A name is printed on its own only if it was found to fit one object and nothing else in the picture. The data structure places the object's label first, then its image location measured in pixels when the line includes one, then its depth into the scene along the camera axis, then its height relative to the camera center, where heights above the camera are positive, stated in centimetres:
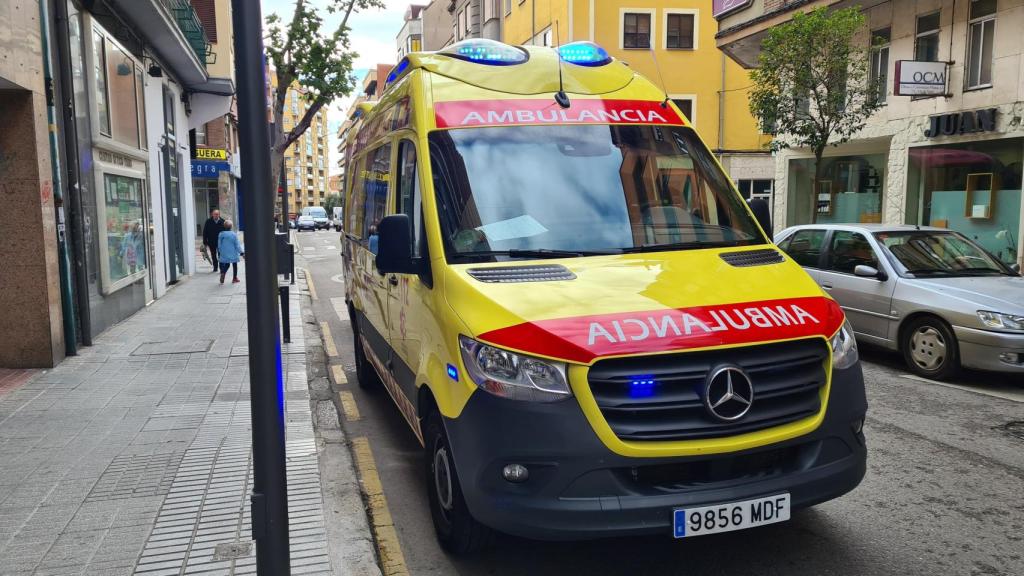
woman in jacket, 1792 -99
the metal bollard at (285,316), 952 -135
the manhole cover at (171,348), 938 -174
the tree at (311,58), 1766 +346
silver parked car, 733 -92
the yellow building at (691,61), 3281 +609
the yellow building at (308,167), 14100 +756
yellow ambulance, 321 -52
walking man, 2002 -67
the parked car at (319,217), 6418 -92
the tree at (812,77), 1469 +247
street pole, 273 -35
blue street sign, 3109 +151
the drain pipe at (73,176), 909 +37
